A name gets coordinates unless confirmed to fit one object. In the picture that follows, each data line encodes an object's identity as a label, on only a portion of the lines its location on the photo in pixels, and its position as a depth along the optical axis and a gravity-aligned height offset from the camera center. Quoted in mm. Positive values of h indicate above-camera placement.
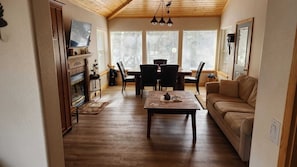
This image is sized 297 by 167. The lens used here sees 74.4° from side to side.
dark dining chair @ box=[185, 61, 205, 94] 5903 -804
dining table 5832 -720
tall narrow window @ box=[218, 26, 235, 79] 5727 -93
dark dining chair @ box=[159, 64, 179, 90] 5484 -644
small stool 5497 -864
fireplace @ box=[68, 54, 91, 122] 4359 -631
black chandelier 4984 +1497
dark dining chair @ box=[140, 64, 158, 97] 5574 -623
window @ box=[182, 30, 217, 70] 7207 +186
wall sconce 5395 +416
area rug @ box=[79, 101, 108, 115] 4473 -1306
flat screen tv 4270 +455
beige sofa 2559 -917
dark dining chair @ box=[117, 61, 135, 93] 6134 -762
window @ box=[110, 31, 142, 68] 7418 +201
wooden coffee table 3100 -852
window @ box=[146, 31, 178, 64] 7316 +305
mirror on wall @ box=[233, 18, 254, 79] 4508 +174
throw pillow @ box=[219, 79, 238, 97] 4086 -722
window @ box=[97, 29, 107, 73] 6571 +117
